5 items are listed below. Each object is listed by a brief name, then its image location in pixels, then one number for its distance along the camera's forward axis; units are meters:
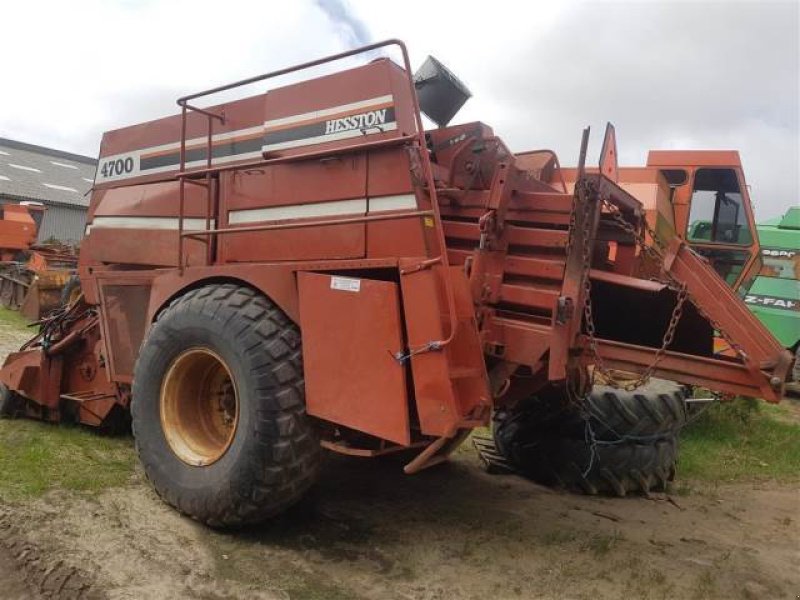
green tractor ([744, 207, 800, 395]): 9.81
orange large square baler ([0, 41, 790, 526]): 3.14
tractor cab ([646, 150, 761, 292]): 7.22
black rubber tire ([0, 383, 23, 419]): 5.36
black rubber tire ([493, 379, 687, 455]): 4.79
